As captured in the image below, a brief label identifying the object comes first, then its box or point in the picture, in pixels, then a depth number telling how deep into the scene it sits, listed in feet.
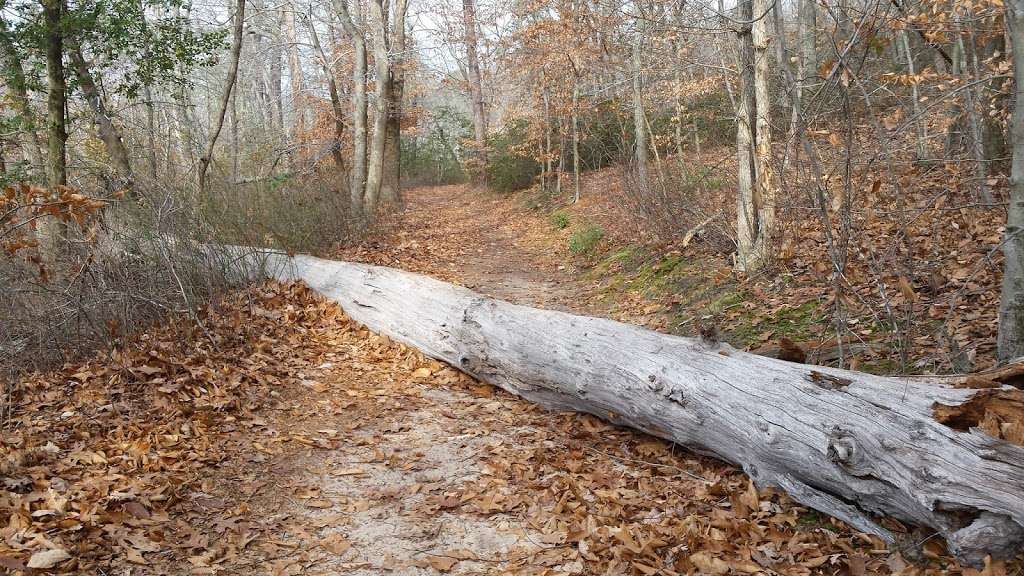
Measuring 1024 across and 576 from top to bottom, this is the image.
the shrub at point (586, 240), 36.11
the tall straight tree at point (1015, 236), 10.43
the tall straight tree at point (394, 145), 52.26
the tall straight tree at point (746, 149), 22.08
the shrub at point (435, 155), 100.12
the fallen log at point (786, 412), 9.18
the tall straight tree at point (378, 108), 38.32
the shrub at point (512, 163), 66.39
